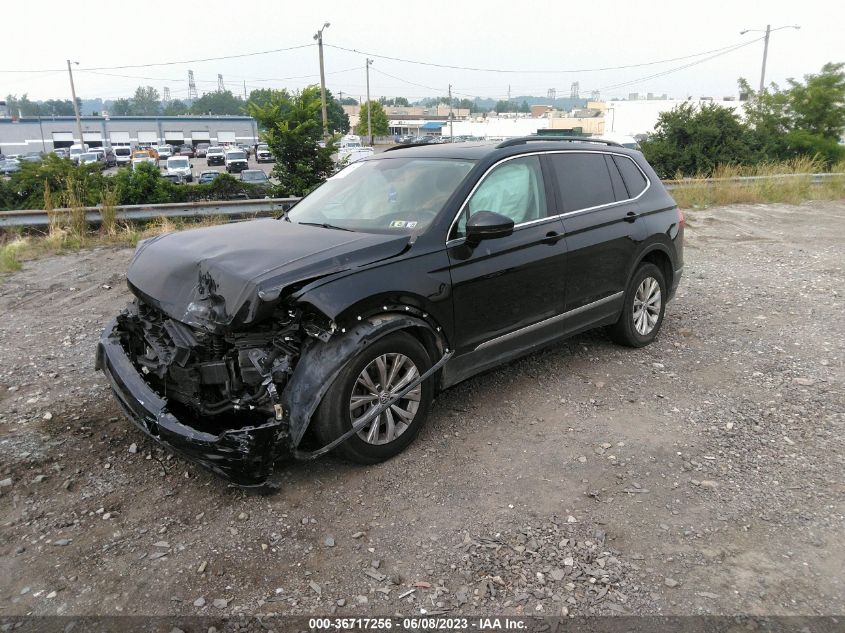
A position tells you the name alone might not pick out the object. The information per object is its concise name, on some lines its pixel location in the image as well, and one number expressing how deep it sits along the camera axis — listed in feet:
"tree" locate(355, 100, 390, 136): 261.24
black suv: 11.25
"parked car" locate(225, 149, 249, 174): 147.95
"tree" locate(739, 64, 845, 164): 70.54
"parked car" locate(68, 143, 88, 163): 186.29
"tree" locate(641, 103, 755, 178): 63.52
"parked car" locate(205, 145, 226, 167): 176.86
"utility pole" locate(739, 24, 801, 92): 123.63
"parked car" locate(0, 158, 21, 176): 146.53
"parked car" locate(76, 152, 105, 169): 152.76
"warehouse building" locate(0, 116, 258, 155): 262.41
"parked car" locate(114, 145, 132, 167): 186.12
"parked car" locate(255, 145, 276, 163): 186.93
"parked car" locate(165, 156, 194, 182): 123.21
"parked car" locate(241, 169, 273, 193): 102.01
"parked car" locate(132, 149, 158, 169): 180.96
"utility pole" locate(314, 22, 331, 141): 114.31
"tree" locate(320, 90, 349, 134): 274.57
